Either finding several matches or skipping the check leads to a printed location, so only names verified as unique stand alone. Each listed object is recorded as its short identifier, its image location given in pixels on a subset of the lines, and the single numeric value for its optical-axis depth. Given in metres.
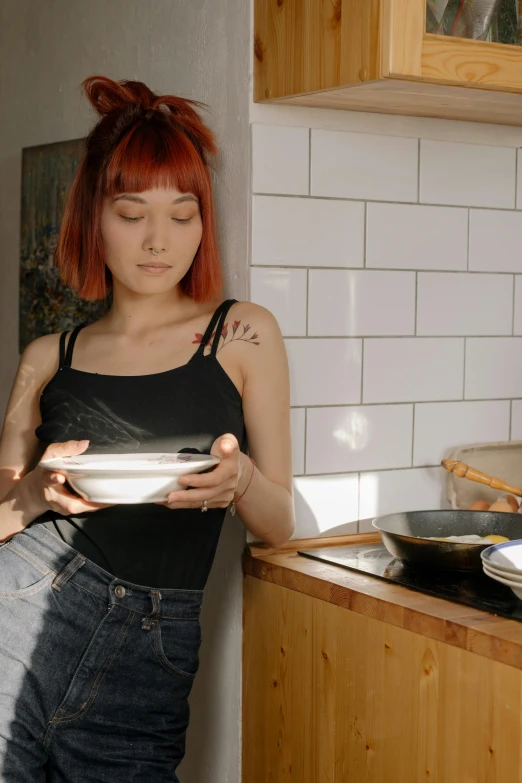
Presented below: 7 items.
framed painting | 2.28
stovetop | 1.39
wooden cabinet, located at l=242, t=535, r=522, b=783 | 1.28
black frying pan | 1.52
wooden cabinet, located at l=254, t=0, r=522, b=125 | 1.47
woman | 1.49
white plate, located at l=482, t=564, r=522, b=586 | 1.31
